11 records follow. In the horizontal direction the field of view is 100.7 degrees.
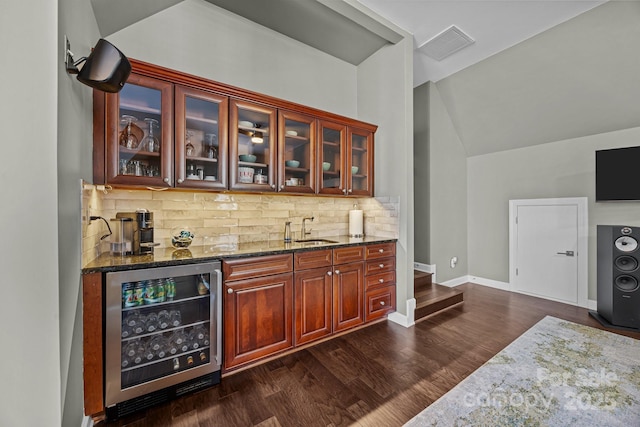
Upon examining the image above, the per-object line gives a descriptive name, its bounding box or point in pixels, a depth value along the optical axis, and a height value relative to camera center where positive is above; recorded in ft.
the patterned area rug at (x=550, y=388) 5.44 -4.18
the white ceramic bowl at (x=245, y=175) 7.66 +1.11
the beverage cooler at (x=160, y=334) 5.36 -2.73
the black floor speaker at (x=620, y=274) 9.38 -2.23
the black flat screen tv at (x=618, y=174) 10.12 +1.52
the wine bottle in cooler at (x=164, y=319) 6.03 -2.44
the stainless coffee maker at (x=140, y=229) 6.44 -0.40
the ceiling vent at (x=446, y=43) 9.69 +6.60
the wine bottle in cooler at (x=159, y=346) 5.96 -3.01
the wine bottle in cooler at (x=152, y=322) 5.89 -2.47
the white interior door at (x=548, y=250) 11.87 -1.78
